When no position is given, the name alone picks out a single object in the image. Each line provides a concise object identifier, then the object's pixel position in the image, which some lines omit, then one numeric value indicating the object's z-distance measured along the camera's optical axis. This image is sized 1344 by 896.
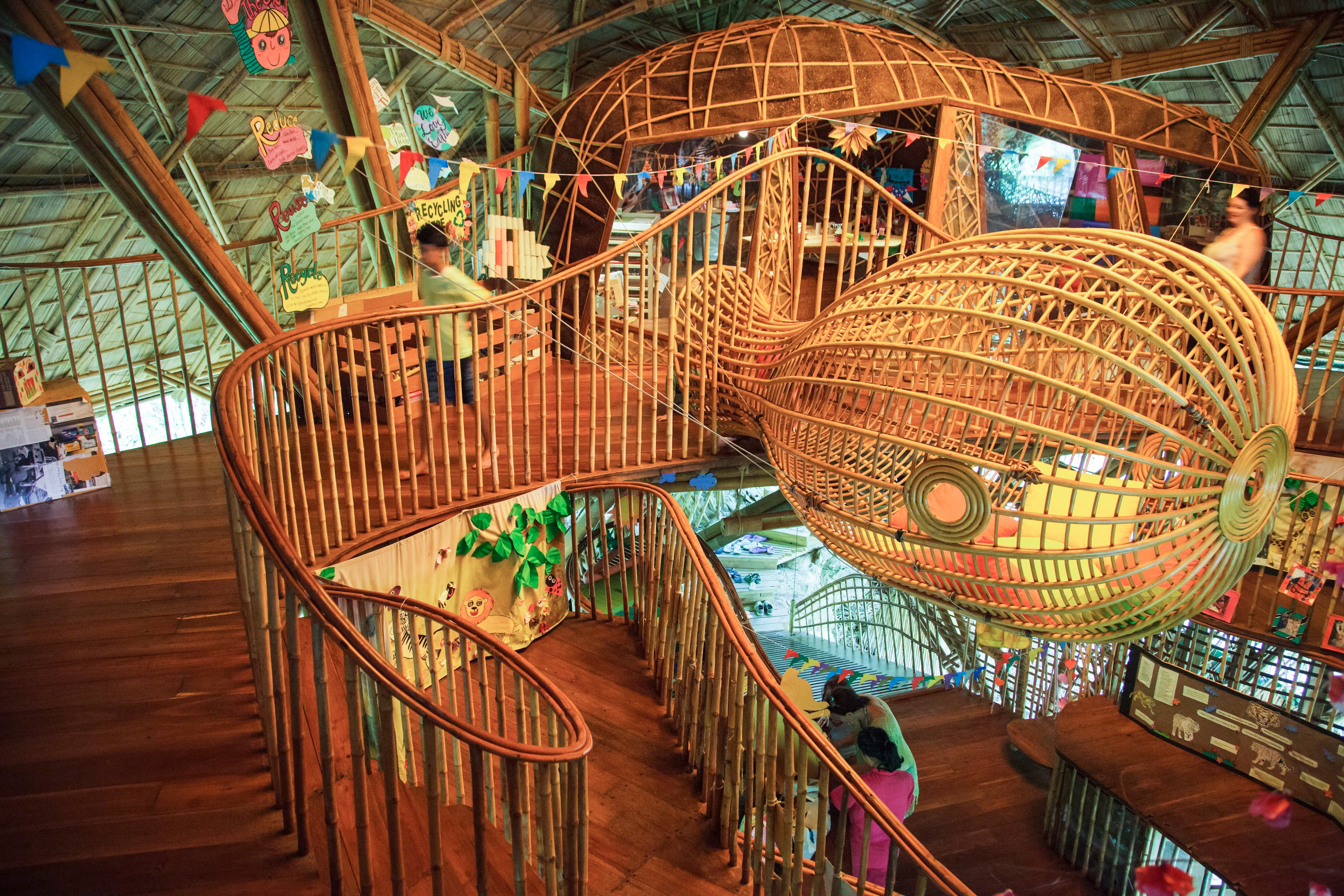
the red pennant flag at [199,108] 2.51
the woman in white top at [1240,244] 4.75
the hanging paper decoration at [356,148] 3.14
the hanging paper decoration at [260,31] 3.70
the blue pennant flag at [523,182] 4.27
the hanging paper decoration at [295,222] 4.07
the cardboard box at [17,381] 3.47
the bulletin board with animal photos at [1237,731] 3.49
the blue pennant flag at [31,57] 1.89
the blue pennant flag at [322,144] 3.17
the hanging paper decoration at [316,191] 5.00
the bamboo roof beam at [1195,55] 6.54
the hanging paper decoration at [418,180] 5.45
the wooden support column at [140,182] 3.05
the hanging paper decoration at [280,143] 4.01
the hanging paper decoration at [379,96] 4.92
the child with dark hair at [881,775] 3.42
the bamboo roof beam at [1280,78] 6.27
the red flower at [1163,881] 2.99
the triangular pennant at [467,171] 3.74
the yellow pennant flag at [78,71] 1.98
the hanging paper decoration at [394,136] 5.34
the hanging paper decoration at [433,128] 6.20
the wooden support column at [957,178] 6.34
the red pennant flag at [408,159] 3.92
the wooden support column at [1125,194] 6.48
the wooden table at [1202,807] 3.24
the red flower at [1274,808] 3.48
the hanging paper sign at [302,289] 4.04
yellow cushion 2.44
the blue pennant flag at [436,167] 4.01
